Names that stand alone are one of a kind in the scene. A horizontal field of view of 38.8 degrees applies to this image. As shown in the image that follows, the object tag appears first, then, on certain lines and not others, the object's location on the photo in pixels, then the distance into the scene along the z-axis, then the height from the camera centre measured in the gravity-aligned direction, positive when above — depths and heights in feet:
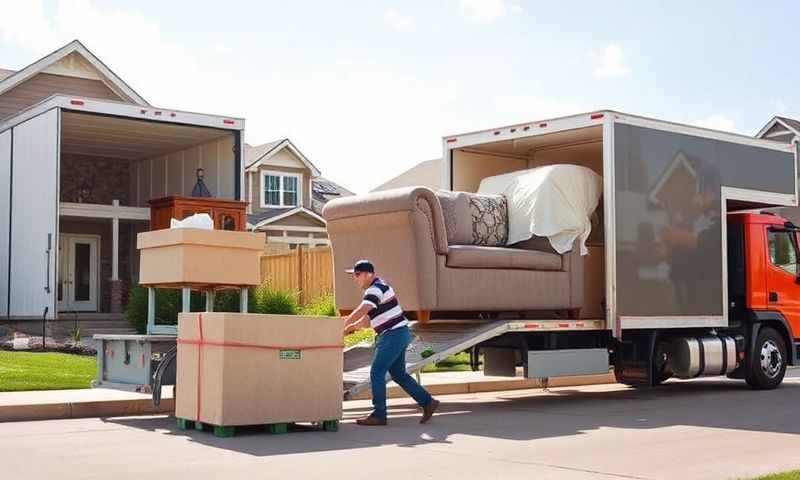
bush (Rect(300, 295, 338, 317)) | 84.53 -0.49
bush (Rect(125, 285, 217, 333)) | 69.36 -0.35
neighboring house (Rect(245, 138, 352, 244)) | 126.93 +12.64
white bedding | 49.11 +4.23
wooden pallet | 37.47 -4.22
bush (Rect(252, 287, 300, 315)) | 74.74 -0.07
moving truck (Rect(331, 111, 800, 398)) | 48.42 +1.89
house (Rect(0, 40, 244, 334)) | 74.02 +10.17
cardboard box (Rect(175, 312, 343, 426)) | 35.76 -2.20
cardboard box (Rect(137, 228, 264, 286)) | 39.83 +1.59
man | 39.68 -0.92
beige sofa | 44.70 +1.54
